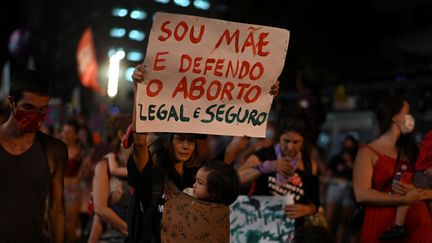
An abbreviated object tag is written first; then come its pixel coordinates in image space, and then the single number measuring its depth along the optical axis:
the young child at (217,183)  7.74
